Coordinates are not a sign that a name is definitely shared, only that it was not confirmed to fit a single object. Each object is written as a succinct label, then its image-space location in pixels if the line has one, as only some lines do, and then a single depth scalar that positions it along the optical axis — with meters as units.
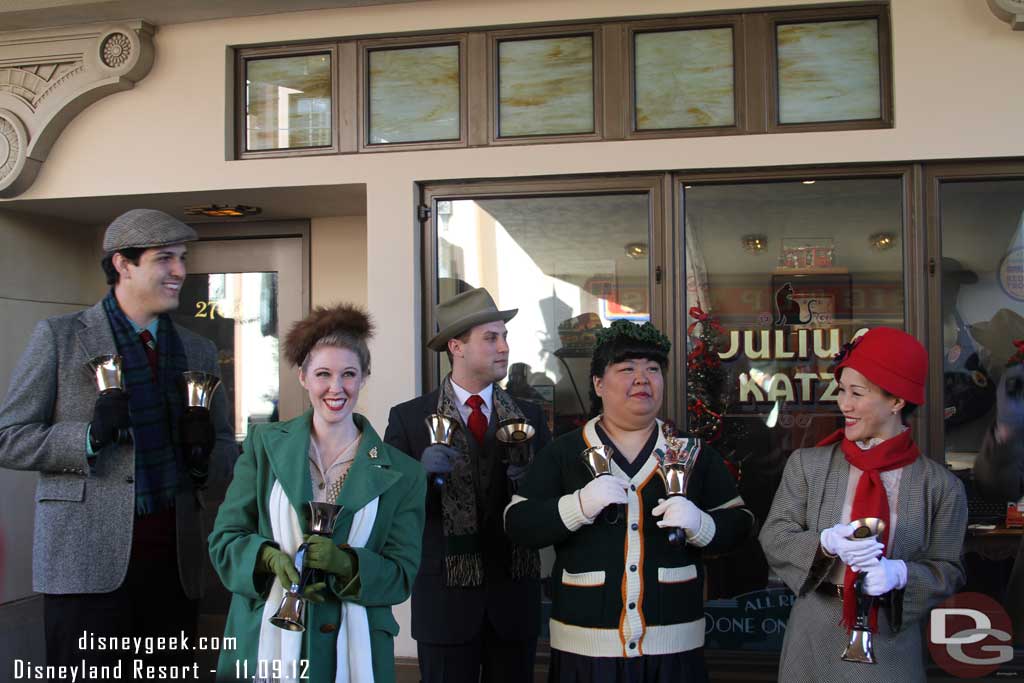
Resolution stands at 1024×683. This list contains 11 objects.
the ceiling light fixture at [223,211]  5.25
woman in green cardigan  2.92
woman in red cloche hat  2.79
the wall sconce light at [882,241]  4.49
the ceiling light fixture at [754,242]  4.69
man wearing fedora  3.34
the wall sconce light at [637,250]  4.66
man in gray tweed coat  3.12
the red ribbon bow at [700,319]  4.67
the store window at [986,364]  4.42
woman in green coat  2.66
